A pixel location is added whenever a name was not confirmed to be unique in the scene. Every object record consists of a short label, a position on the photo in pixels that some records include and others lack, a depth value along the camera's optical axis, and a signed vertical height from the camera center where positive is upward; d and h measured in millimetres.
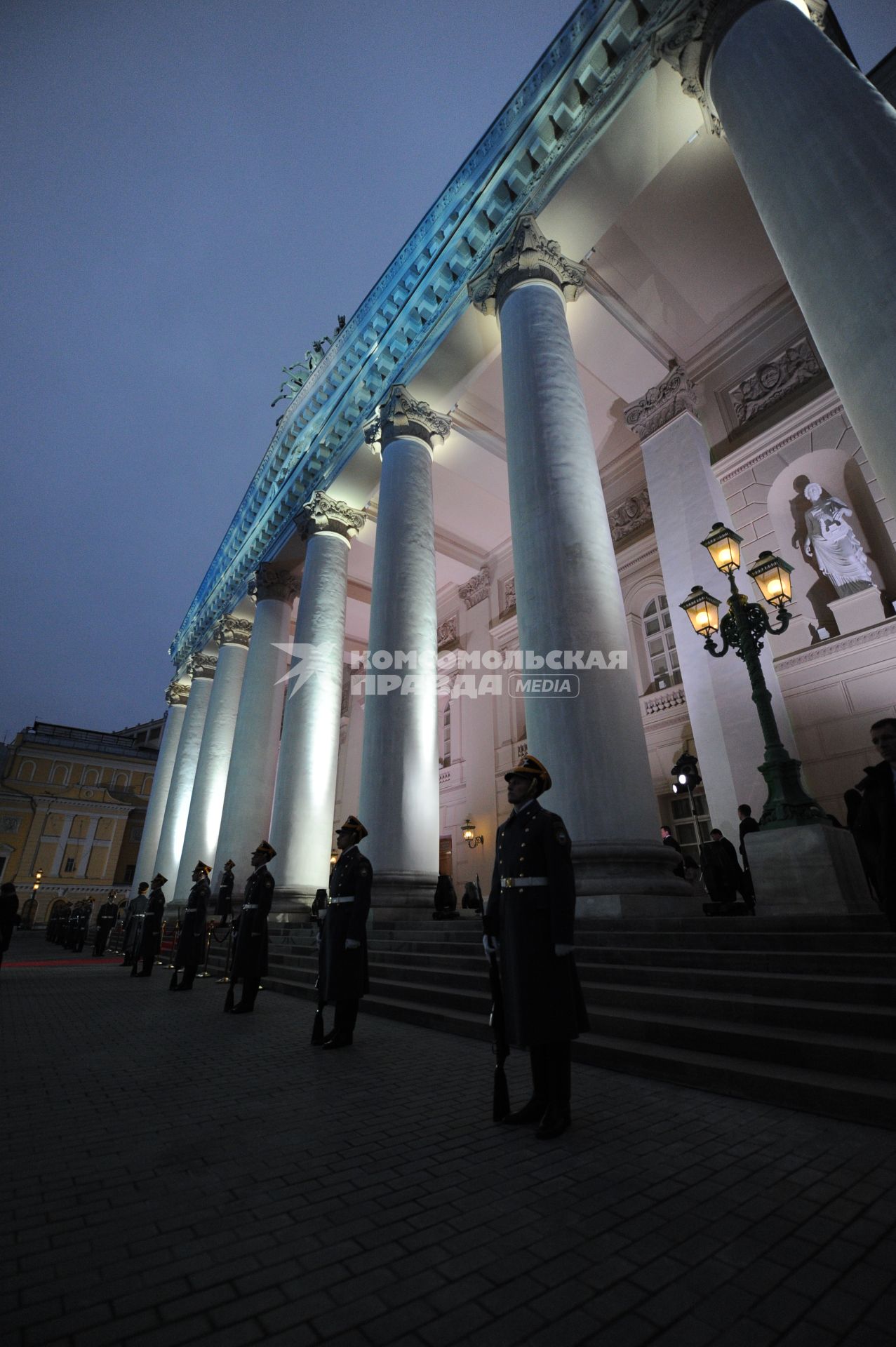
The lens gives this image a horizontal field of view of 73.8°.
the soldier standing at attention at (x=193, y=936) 8898 -45
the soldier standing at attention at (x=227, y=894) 14188 +834
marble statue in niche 10859 +6507
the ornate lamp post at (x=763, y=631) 6457 +3396
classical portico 6547 +7998
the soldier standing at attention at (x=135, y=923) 12328 +211
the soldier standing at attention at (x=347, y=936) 5020 -54
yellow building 42344 +8446
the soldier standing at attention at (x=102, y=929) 18484 +156
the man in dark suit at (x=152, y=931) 11742 +42
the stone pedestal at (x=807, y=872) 5977 +455
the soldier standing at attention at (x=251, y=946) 6605 -156
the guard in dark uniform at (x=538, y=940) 3080 -76
